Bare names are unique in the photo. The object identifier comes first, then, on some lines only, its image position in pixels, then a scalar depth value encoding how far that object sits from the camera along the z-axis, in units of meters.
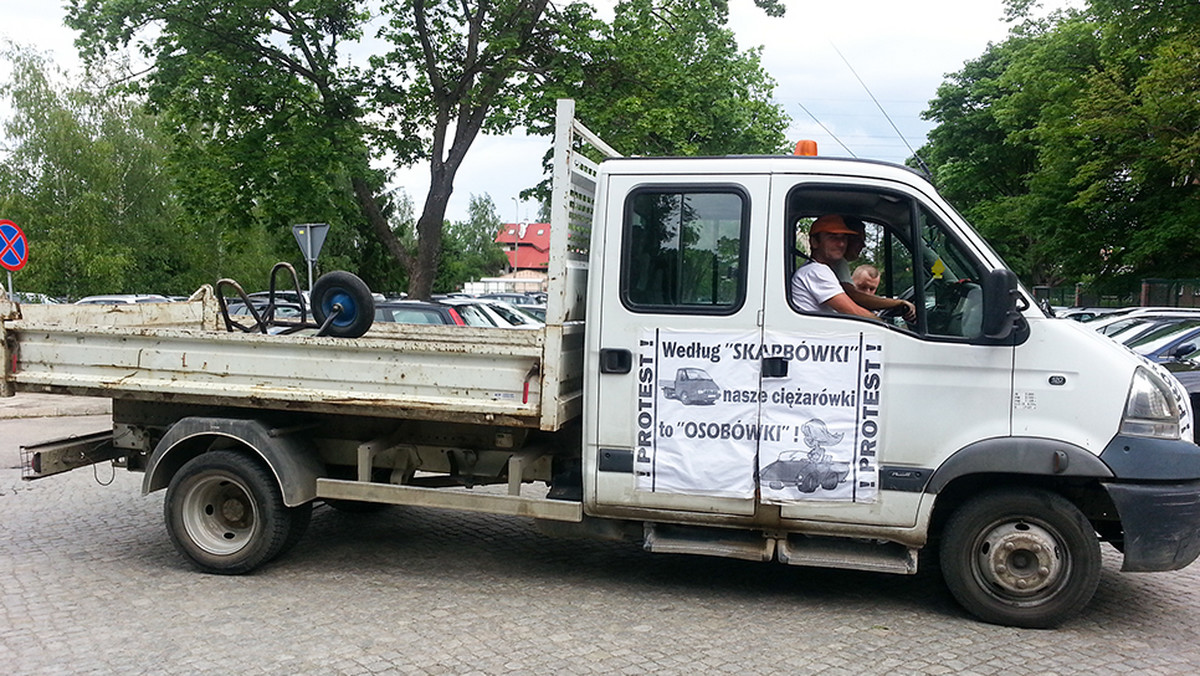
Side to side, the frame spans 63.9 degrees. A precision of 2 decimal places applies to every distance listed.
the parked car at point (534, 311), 20.43
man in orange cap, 5.30
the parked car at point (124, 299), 23.36
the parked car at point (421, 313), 13.10
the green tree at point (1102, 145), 22.22
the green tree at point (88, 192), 35.66
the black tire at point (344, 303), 6.09
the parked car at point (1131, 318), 13.66
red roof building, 108.07
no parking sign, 16.03
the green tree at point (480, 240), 101.38
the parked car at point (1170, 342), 11.40
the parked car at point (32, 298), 28.27
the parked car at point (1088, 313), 18.27
